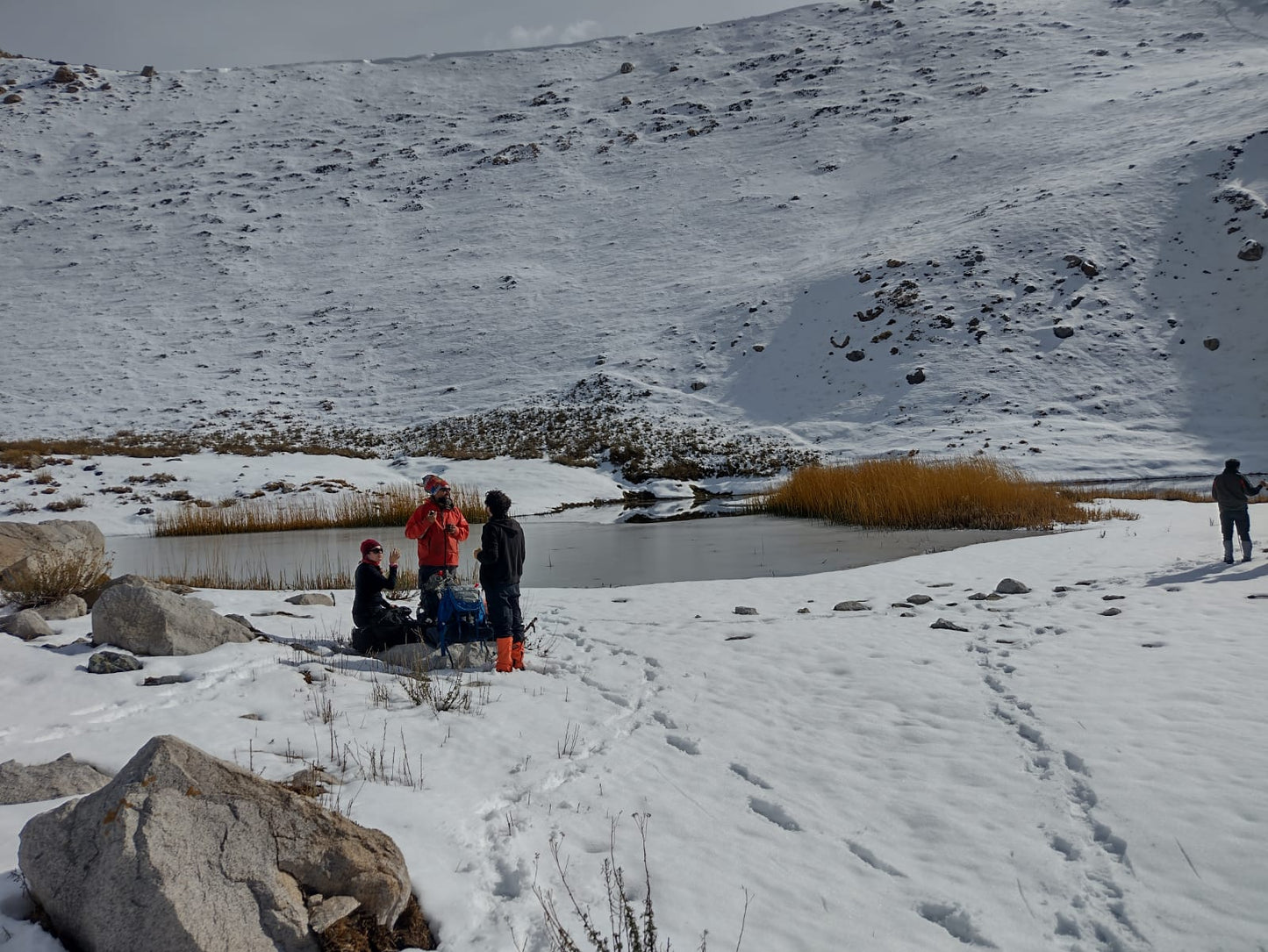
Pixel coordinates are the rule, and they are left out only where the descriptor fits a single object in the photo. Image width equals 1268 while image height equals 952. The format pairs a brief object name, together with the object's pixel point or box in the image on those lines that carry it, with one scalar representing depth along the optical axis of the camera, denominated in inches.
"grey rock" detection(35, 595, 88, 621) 329.4
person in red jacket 328.8
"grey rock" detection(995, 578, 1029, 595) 414.3
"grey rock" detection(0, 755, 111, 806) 159.9
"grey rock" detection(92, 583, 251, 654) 274.7
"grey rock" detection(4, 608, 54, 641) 289.7
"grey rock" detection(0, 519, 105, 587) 354.9
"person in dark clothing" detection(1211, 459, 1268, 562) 434.6
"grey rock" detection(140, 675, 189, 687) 247.1
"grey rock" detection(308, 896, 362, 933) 121.0
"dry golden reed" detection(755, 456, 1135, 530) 725.3
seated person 325.7
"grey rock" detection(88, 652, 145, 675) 249.6
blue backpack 306.2
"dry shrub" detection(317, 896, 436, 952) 120.6
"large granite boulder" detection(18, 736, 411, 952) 112.0
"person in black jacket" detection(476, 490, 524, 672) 300.5
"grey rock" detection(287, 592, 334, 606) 416.5
